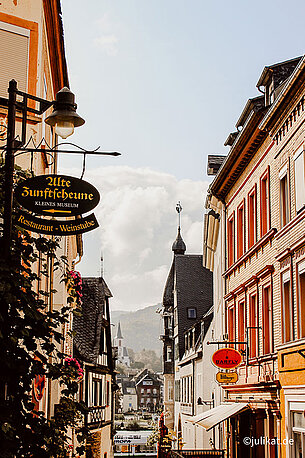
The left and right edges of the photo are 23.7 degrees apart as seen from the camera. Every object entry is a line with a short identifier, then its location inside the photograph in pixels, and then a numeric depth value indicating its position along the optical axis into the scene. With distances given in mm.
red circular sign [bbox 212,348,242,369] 20078
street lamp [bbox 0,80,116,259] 6719
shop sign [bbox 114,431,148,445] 70569
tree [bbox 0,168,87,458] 6359
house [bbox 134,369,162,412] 171375
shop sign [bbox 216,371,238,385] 21219
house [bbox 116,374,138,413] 173650
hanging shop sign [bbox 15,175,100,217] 7133
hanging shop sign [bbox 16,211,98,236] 7191
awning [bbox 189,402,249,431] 19611
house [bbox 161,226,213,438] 47844
